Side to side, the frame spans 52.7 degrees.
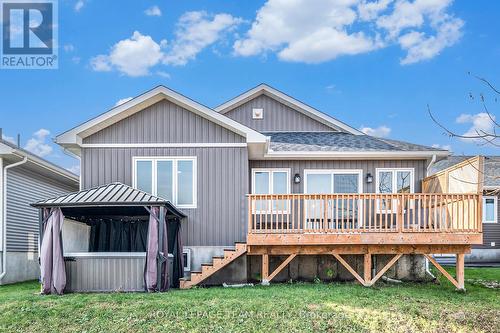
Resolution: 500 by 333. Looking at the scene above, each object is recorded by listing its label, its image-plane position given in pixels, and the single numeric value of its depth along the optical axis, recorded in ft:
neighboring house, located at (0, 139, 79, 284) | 42.80
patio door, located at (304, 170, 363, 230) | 46.09
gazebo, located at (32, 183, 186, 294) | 34.27
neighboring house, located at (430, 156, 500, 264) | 69.26
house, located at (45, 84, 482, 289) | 36.99
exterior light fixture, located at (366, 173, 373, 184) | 45.62
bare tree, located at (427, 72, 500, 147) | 21.75
